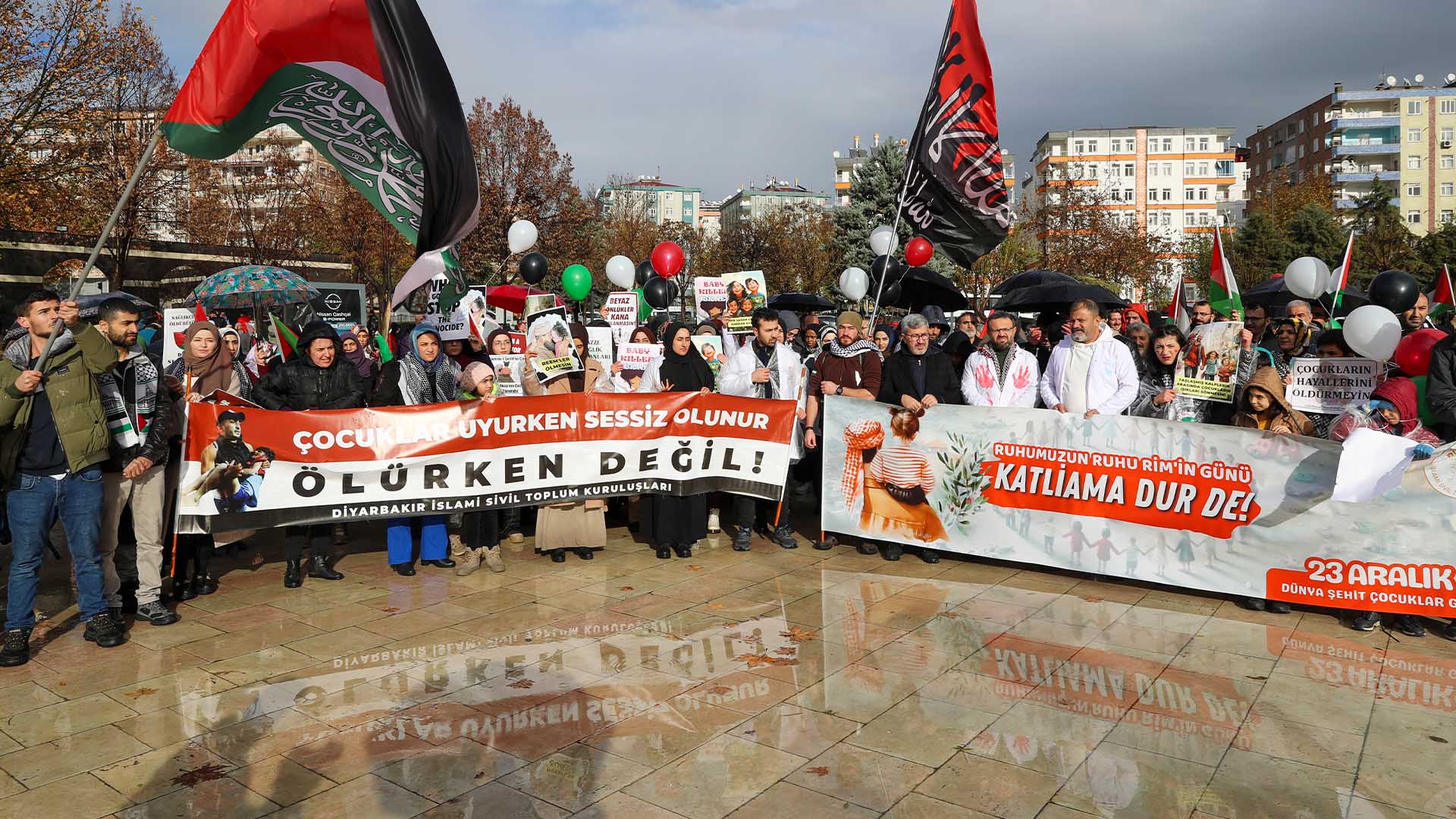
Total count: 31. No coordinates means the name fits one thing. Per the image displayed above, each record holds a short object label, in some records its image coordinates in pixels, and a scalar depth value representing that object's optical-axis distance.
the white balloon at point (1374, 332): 7.01
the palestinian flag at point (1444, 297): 10.76
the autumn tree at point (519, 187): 36.19
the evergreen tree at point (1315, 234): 45.03
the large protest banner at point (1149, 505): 6.18
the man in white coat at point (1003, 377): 7.95
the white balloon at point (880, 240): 16.82
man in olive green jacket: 5.39
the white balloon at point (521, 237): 17.95
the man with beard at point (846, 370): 8.45
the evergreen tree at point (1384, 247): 39.56
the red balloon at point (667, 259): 16.91
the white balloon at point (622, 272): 15.97
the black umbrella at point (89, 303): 12.25
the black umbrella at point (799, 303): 20.38
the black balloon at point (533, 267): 19.05
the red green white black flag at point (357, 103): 5.64
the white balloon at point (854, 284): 14.84
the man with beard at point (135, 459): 5.98
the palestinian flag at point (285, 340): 10.59
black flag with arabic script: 9.52
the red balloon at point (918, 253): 15.62
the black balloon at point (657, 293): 18.36
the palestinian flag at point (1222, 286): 10.27
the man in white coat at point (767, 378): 8.45
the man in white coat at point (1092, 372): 7.41
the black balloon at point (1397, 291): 8.91
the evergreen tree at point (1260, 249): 45.91
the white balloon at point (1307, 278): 10.26
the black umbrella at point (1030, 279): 14.16
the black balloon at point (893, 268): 15.47
